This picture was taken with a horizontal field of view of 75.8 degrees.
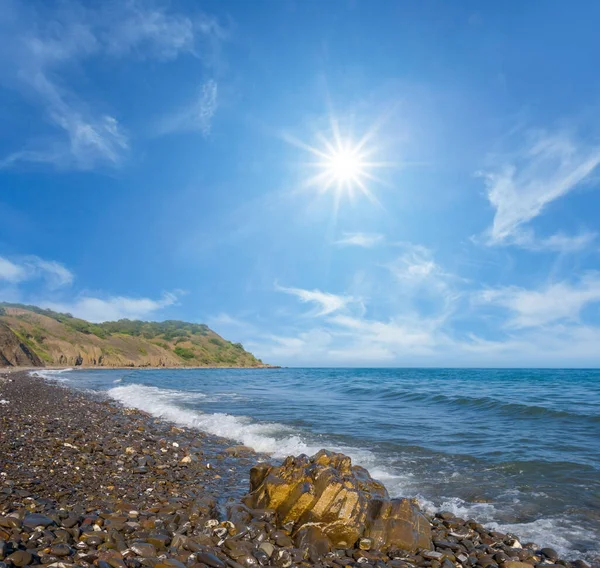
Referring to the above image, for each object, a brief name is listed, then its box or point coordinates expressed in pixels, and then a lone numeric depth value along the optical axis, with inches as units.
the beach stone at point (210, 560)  195.8
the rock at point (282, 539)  225.9
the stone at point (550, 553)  233.1
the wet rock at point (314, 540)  222.4
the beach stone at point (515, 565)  215.2
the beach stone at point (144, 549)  201.0
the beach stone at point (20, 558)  176.6
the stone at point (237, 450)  462.0
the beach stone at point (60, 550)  190.2
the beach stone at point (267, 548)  216.2
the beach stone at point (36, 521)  214.7
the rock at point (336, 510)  231.5
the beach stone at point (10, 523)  210.7
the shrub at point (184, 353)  5845.0
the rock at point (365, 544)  228.1
